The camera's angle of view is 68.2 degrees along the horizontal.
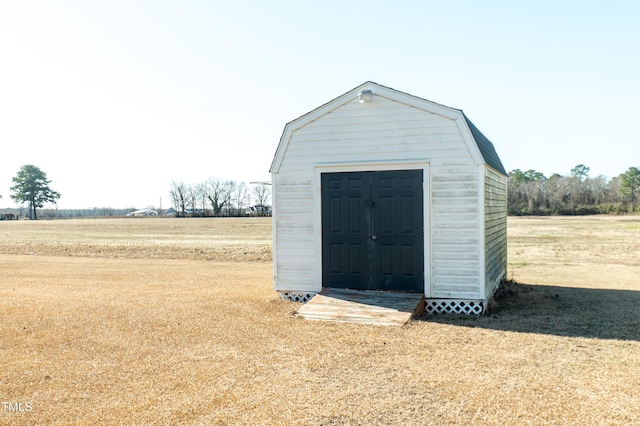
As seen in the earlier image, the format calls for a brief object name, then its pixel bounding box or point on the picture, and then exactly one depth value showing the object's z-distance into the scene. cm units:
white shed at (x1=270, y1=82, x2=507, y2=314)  808
